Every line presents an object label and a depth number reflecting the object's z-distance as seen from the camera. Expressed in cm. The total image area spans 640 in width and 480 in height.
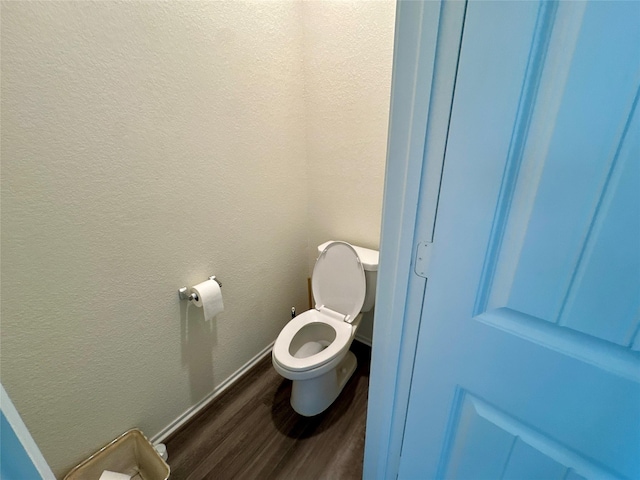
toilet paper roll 123
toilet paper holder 124
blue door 39
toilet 136
